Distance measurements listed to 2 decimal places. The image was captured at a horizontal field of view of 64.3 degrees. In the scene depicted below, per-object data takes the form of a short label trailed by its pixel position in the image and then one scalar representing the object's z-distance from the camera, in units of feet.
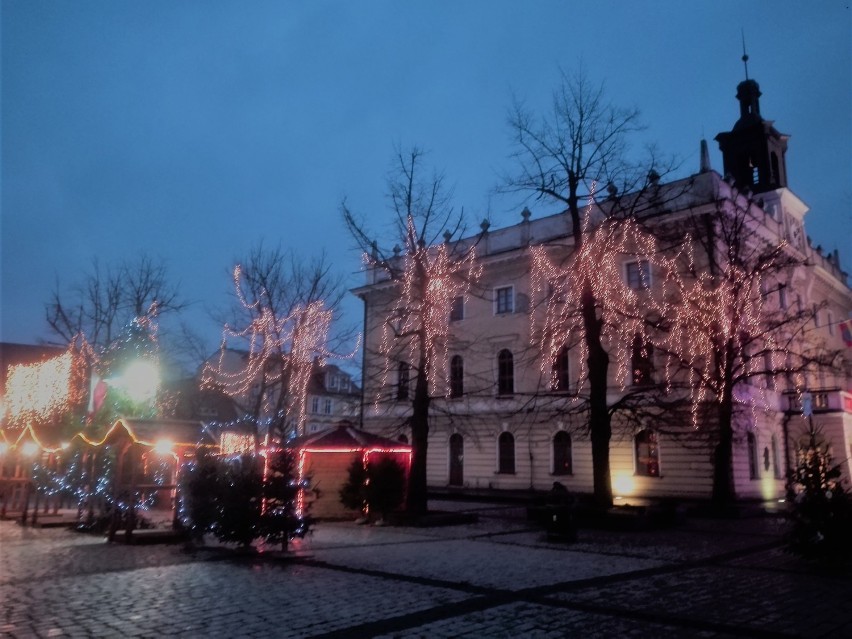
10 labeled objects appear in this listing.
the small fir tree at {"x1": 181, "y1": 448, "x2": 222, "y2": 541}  45.11
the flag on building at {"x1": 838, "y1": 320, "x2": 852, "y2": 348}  99.55
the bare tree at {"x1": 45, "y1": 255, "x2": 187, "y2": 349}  112.98
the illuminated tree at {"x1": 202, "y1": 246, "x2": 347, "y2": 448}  94.99
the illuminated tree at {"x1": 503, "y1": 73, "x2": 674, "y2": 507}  71.72
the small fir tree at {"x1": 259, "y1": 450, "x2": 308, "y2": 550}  44.42
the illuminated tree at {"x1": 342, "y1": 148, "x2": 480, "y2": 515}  72.02
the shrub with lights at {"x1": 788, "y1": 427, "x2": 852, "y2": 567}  40.29
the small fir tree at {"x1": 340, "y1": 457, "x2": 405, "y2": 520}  68.80
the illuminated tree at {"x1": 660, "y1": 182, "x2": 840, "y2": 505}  88.28
